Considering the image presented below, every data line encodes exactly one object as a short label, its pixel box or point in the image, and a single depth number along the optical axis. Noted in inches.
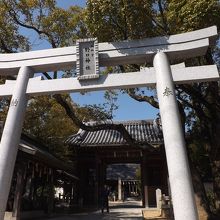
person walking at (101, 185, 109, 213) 503.4
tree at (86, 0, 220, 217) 235.4
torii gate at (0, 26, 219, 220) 196.7
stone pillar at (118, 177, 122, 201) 1031.6
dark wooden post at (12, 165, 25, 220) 345.5
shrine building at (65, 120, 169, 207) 582.1
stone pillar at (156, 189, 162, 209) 447.2
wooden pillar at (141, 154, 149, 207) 571.0
